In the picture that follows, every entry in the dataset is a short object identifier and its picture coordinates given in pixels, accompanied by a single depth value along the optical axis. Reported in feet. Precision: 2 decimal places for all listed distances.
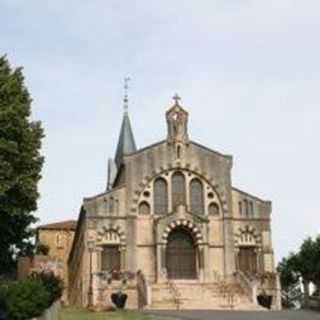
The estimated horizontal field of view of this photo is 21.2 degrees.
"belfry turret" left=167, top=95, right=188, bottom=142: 191.93
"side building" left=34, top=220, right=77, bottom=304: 260.62
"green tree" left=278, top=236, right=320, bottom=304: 182.07
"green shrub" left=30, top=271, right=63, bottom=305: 109.29
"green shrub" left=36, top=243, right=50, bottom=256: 173.19
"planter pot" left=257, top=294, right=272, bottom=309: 167.30
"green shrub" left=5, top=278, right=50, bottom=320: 96.81
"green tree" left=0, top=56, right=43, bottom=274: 138.92
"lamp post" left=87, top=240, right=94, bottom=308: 171.80
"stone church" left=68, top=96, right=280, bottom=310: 176.45
